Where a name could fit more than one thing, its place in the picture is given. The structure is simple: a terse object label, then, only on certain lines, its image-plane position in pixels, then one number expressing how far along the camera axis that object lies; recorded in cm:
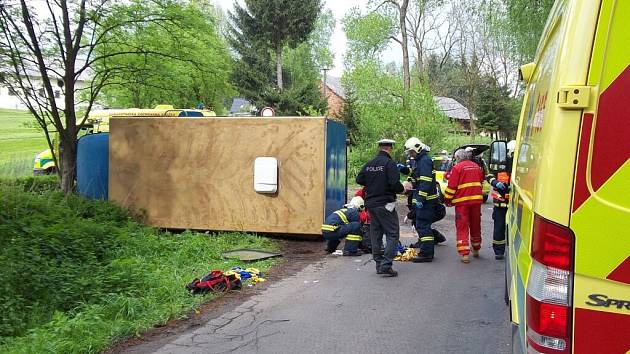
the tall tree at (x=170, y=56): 1129
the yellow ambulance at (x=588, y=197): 224
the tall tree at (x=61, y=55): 1006
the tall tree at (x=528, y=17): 1388
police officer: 769
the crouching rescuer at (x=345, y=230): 922
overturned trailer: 994
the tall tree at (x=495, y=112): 3825
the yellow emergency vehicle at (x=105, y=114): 1495
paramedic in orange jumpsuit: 853
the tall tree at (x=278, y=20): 3512
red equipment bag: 691
